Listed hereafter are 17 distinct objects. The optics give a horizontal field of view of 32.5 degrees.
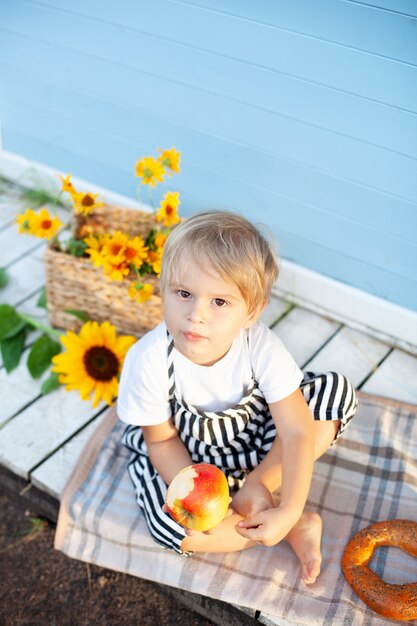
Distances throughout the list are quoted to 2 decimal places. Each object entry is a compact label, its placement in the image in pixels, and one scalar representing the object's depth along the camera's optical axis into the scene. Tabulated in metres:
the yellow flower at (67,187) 2.08
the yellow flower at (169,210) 2.09
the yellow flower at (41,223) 2.17
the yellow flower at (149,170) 2.08
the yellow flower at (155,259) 2.12
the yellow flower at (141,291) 2.11
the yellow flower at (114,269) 2.11
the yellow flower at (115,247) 2.11
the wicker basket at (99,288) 2.22
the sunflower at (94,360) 2.15
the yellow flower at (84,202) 2.12
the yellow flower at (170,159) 2.11
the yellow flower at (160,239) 2.14
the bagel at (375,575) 1.61
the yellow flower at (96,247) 2.11
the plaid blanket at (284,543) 1.69
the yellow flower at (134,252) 2.13
